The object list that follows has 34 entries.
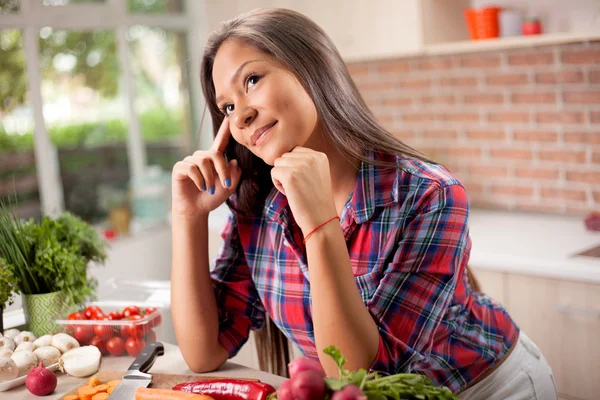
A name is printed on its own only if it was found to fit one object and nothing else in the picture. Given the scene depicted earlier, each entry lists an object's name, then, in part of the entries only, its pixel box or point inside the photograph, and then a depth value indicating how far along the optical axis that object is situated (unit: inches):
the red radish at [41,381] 53.2
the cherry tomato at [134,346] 60.4
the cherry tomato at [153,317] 61.5
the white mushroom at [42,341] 58.8
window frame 138.5
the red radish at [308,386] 37.3
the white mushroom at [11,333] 60.8
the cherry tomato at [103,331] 60.5
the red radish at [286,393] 38.2
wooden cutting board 53.7
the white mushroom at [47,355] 57.4
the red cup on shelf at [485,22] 106.4
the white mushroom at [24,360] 55.6
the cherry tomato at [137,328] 60.2
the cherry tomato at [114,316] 61.7
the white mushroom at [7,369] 54.5
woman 51.3
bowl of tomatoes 60.4
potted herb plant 63.2
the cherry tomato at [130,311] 62.4
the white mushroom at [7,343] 57.8
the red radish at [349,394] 36.4
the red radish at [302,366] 38.7
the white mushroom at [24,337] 59.5
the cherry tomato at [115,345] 60.5
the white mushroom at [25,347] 57.3
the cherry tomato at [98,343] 60.6
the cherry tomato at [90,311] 61.8
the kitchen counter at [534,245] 88.8
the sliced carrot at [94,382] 53.9
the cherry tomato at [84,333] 60.7
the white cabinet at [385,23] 113.0
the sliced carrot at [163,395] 48.7
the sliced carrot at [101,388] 52.6
